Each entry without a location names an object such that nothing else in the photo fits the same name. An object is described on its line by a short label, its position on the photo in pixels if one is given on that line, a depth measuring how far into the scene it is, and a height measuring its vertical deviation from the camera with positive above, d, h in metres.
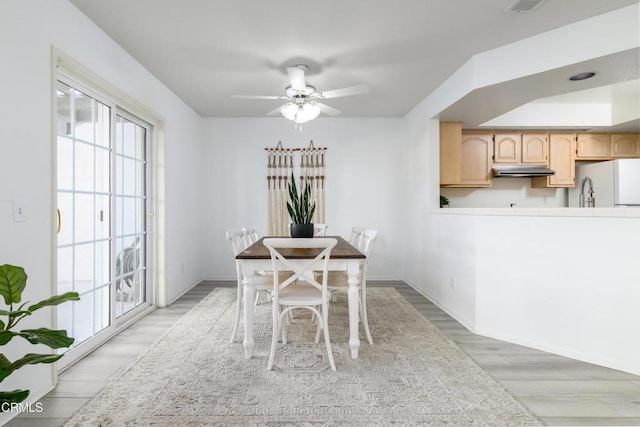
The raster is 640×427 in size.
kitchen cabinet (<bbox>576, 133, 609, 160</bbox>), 4.80 +0.97
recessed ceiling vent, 2.22 +1.41
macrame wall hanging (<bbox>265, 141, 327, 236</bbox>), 5.05 +0.61
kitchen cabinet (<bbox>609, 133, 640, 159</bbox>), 4.78 +0.97
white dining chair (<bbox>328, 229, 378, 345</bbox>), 2.68 -0.58
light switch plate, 1.80 +0.01
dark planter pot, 3.15 -0.16
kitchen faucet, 4.77 +0.28
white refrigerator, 4.39 +0.42
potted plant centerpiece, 3.12 -0.04
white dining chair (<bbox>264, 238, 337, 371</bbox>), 2.25 -0.43
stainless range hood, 4.61 +0.59
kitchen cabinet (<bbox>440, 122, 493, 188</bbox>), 4.72 +0.78
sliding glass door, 2.37 -0.01
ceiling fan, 2.94 +1.06
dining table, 2.38 -0.45
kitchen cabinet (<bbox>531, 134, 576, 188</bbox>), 4.82 +0.79
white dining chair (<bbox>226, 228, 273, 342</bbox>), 2.65 -0.56
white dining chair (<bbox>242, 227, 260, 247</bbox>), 3.61 -0.27
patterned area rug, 1.74 -1.05
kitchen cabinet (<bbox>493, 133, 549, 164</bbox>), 4.79 +0.95
